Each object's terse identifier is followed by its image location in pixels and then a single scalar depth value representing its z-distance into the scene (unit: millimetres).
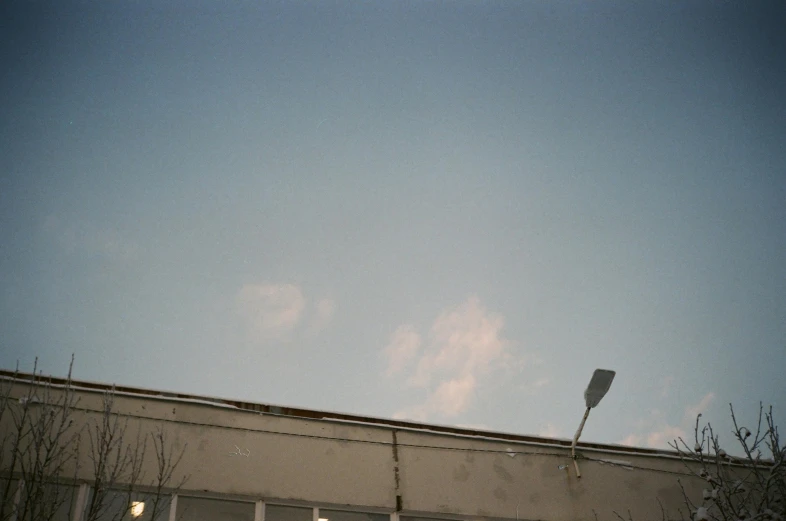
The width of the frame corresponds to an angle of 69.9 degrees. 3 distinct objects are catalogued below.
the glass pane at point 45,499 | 6184
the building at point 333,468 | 7367
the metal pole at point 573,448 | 8952
